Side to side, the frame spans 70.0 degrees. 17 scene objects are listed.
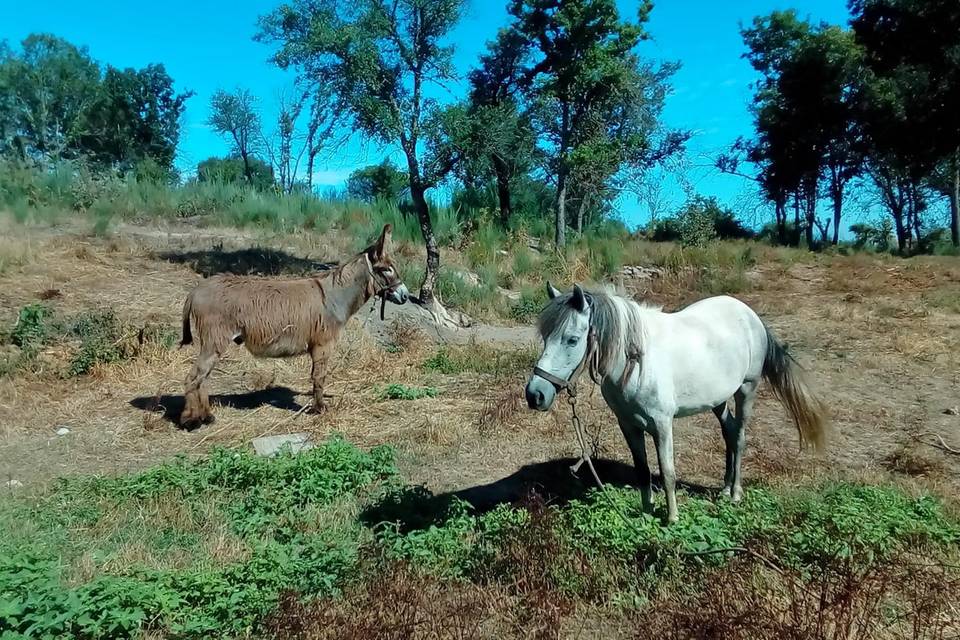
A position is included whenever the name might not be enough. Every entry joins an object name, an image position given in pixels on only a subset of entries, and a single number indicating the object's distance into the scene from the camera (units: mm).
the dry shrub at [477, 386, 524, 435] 7430
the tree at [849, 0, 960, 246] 16875
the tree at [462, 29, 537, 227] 16492
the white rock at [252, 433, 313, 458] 6989
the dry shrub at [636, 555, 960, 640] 2926
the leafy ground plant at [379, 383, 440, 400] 8609
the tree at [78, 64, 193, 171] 35344
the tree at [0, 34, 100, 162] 33781
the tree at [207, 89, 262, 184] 33438
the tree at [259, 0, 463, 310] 12336
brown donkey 7738
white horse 4430
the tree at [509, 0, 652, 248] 18891
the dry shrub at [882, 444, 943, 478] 5875
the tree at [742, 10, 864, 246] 24719
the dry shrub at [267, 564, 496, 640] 3248
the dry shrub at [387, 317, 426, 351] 11301
